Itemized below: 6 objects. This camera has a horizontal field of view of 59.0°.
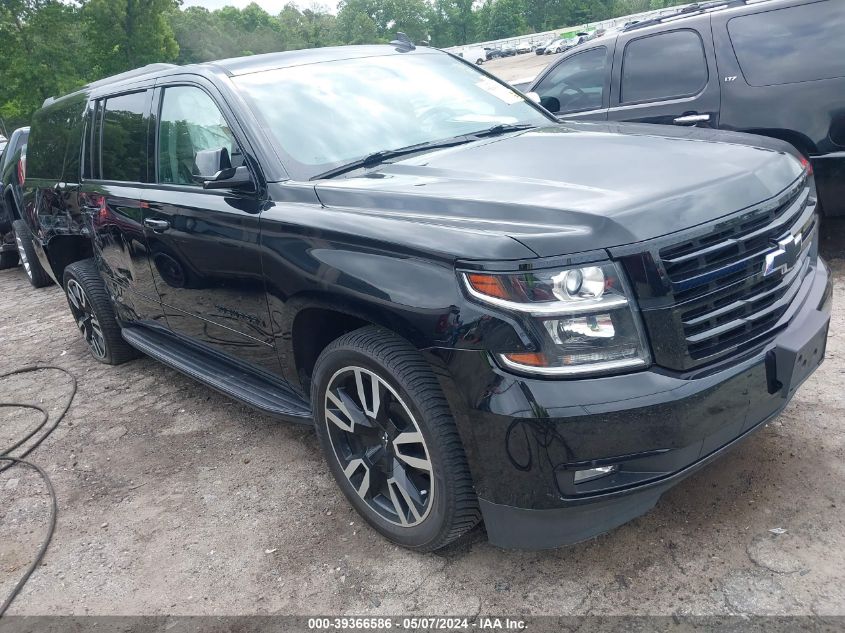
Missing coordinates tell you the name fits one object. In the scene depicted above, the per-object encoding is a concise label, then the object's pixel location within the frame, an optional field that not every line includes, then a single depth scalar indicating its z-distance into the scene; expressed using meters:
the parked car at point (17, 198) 8.33
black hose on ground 3.07
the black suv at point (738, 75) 4.99
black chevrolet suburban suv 2.18
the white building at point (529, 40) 80.19
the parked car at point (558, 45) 59.31
